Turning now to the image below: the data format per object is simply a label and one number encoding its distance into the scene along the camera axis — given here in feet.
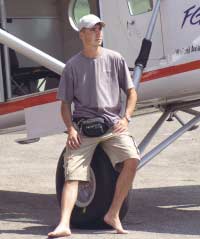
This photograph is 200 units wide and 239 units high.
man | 45.29
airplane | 48.39
